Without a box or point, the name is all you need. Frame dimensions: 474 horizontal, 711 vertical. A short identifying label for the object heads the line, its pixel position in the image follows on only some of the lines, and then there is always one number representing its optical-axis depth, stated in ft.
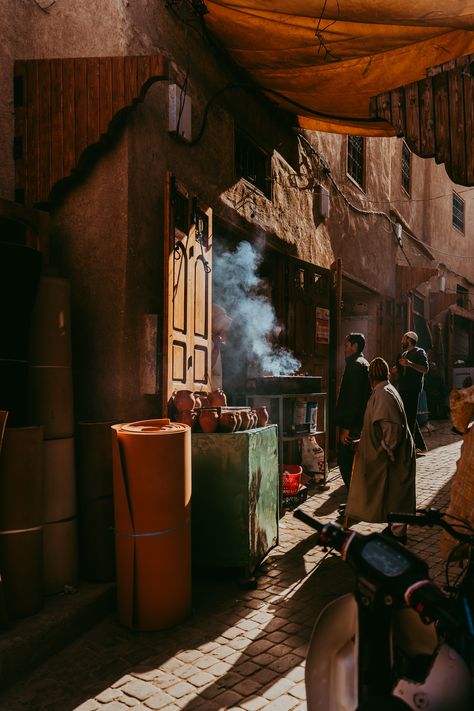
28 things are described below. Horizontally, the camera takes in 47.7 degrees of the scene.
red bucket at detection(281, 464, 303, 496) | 21.18
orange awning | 16.30
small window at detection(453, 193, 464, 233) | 65.46
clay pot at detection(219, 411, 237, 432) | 14.49
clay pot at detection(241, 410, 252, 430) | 15.05
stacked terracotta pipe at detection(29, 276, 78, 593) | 12.78
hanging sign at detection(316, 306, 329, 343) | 29.28
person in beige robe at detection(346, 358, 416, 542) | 16.51
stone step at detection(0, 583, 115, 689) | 10.06
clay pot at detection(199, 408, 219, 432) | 14.48
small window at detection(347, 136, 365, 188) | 36.60
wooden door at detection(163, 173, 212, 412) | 15.64
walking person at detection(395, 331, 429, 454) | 29.76
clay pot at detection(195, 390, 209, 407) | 17.11
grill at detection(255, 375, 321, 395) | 21.72
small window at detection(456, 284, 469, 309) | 67.77
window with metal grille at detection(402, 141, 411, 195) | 47.78
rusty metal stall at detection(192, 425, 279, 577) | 14.08
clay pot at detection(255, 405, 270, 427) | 16.65
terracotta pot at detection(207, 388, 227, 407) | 17.09
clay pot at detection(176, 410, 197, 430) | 14.88
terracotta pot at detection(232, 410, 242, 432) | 14.75
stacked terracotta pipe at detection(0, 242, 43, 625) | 11.14
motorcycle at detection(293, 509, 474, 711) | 4.93
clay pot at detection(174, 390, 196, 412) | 15.56
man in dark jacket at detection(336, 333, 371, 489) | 21.58
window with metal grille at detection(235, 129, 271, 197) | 23.16
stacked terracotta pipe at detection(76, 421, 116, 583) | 13.46
